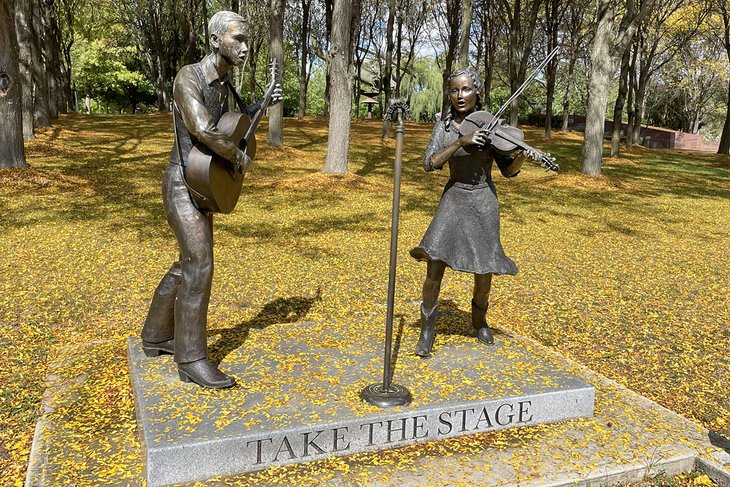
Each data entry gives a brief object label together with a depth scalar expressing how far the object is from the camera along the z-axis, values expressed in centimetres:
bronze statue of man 375
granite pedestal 343
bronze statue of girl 460
